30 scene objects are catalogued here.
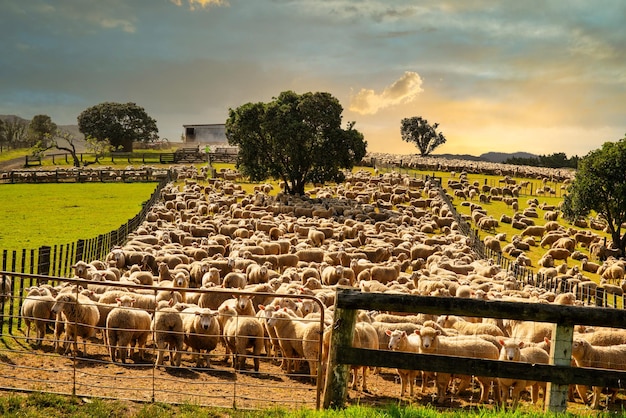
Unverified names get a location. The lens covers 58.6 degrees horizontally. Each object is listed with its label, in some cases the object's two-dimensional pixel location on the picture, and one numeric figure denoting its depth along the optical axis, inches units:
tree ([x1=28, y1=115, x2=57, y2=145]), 5378.9
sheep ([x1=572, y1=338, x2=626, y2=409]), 440.8
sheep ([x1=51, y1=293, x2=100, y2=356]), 469.7
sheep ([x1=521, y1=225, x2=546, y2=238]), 1715.1
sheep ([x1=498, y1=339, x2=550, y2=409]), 393.1
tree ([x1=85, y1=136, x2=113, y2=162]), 3673.7
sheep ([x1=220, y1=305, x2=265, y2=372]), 466.9
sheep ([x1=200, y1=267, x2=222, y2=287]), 728.3
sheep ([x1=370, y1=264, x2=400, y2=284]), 881.5
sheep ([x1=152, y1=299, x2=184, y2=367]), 453.7
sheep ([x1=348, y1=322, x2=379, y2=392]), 428.5
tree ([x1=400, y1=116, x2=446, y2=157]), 5738.2
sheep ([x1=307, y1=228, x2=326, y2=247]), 1253.9
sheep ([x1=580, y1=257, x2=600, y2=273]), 1296.8
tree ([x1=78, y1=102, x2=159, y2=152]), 4264.3
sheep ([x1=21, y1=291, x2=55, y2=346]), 504.7
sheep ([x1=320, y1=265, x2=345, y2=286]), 840.3
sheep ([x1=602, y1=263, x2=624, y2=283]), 1175.0
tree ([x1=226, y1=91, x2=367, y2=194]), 2049.7
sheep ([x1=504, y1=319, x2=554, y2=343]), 518.3
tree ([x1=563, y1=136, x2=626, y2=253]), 1576.0
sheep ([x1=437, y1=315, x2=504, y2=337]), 508.4
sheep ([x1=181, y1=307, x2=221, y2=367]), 454.3
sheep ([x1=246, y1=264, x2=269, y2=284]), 772.6
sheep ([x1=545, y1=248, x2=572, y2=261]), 1403.8
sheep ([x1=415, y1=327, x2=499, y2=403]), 423.5
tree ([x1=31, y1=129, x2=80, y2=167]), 3230.3
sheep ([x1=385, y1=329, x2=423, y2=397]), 423.5
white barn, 4219.0
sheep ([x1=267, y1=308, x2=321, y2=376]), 438.3
